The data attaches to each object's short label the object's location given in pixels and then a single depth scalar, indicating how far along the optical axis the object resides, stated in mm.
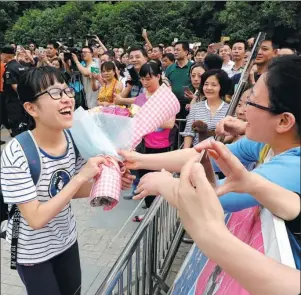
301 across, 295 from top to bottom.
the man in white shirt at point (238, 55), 5219
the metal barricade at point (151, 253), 1521
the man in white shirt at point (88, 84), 6683
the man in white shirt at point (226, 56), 6290
